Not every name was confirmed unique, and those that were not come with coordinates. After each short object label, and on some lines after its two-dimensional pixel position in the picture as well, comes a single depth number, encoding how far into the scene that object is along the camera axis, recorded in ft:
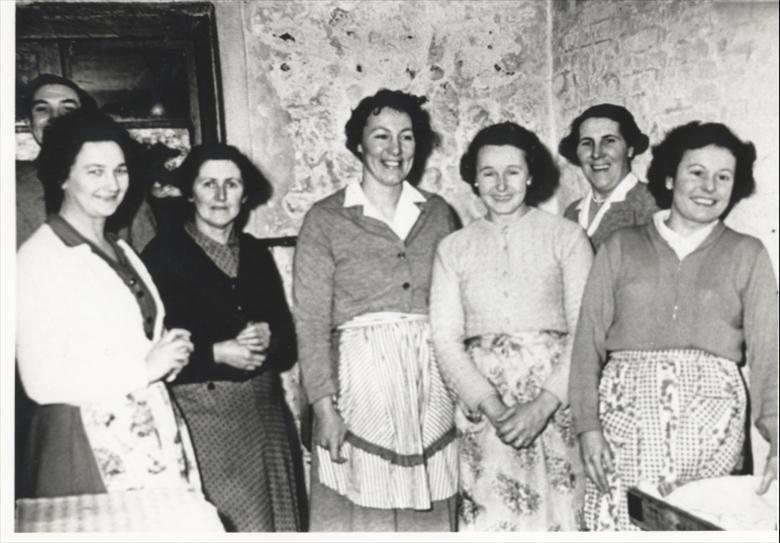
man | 6.21
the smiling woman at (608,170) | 7.25
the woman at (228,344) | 6.94
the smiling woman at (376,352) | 7.05
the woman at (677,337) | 6.15
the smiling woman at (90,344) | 5.88
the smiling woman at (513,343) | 6.82
